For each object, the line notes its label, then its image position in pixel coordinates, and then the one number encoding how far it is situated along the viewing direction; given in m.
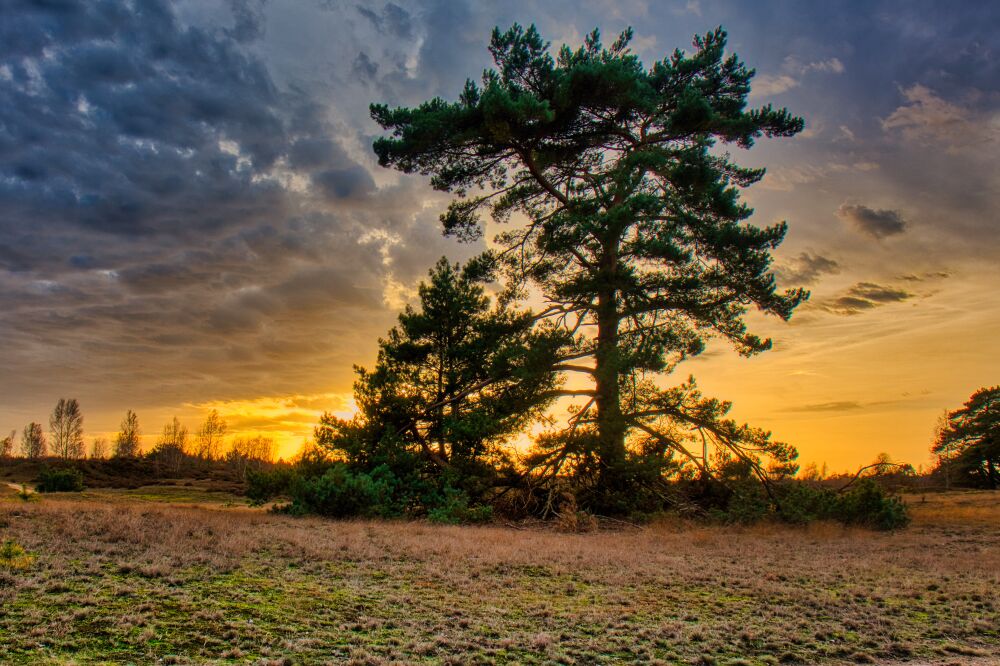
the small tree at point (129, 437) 69.12
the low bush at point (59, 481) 24.52
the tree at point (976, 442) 36.78
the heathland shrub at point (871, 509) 17.39
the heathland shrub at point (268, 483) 17.67
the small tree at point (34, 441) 68.71
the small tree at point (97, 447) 77.49
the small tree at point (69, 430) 66.12
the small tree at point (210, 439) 68.25
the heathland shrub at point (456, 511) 16.52
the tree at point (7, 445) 61.54
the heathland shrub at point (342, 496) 16.22
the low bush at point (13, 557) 7.23
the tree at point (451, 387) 18.36
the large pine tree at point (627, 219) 18.08
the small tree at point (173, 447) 55.09
